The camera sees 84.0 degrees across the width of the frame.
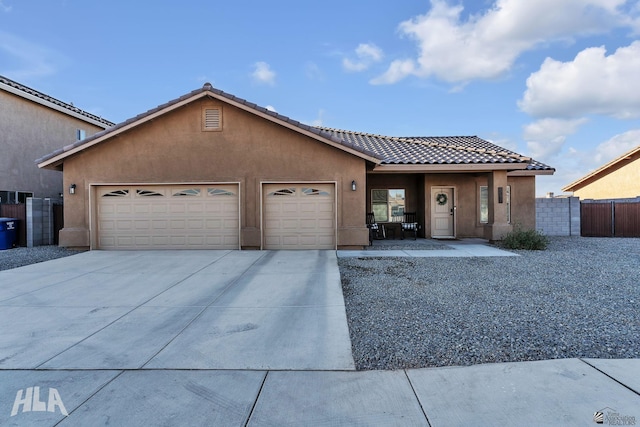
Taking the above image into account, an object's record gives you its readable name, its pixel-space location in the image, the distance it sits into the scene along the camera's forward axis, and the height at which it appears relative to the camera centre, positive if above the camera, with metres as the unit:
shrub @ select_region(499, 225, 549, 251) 11.07 -1.03
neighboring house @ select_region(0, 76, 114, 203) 13.95 +3.41
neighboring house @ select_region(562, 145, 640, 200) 20.81 +1.76
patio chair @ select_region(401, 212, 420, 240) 14.73 -0.57
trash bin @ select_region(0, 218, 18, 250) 11.99 -0.59
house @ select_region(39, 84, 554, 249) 11.21 +1.01
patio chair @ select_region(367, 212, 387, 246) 14.26 -0.74
